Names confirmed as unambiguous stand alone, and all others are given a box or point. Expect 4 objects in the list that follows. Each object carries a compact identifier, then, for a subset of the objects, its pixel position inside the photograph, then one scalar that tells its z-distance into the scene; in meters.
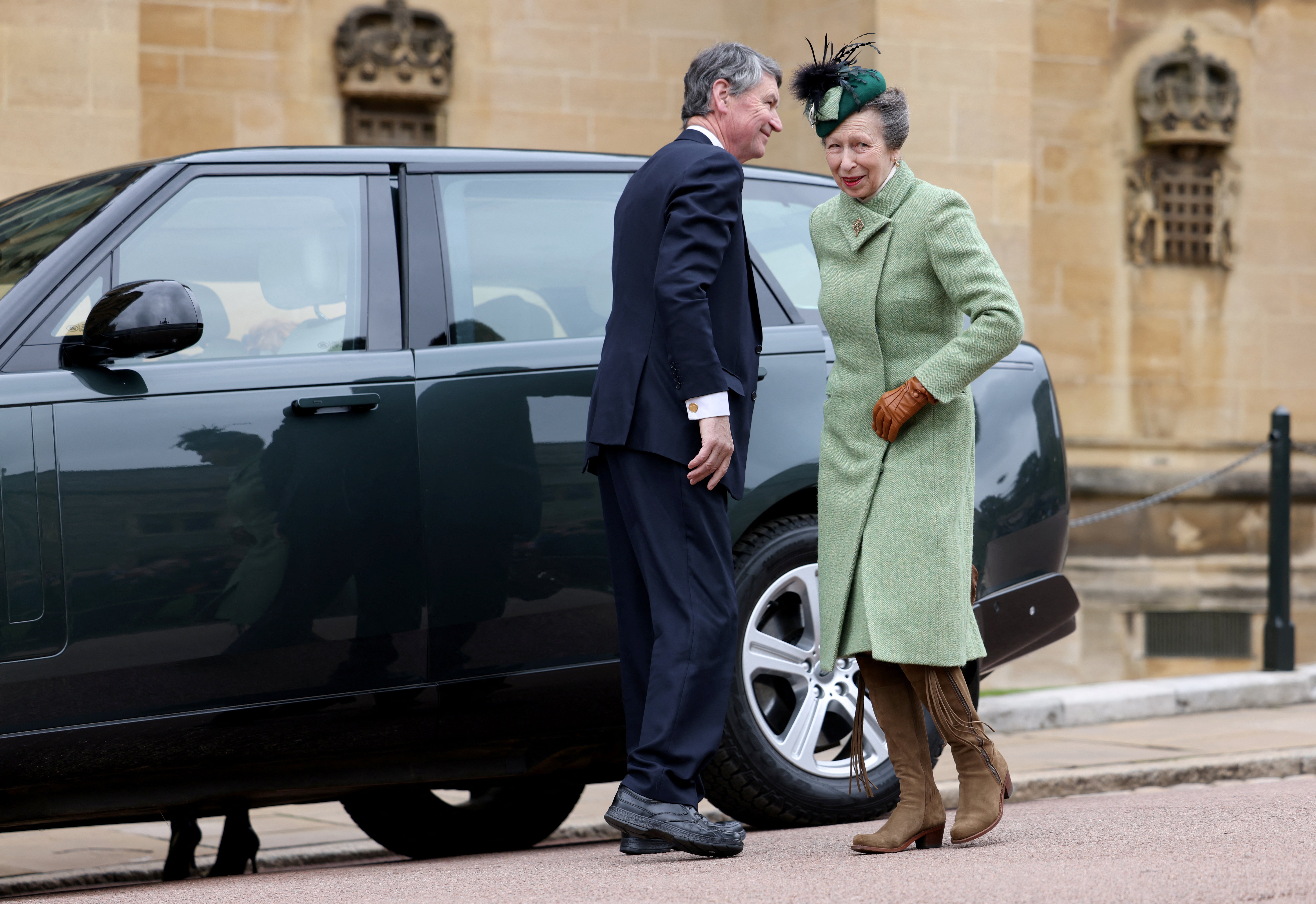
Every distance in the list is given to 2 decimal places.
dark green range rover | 7.77
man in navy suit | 7.79
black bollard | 16.84
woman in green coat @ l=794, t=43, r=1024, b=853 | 7.79
